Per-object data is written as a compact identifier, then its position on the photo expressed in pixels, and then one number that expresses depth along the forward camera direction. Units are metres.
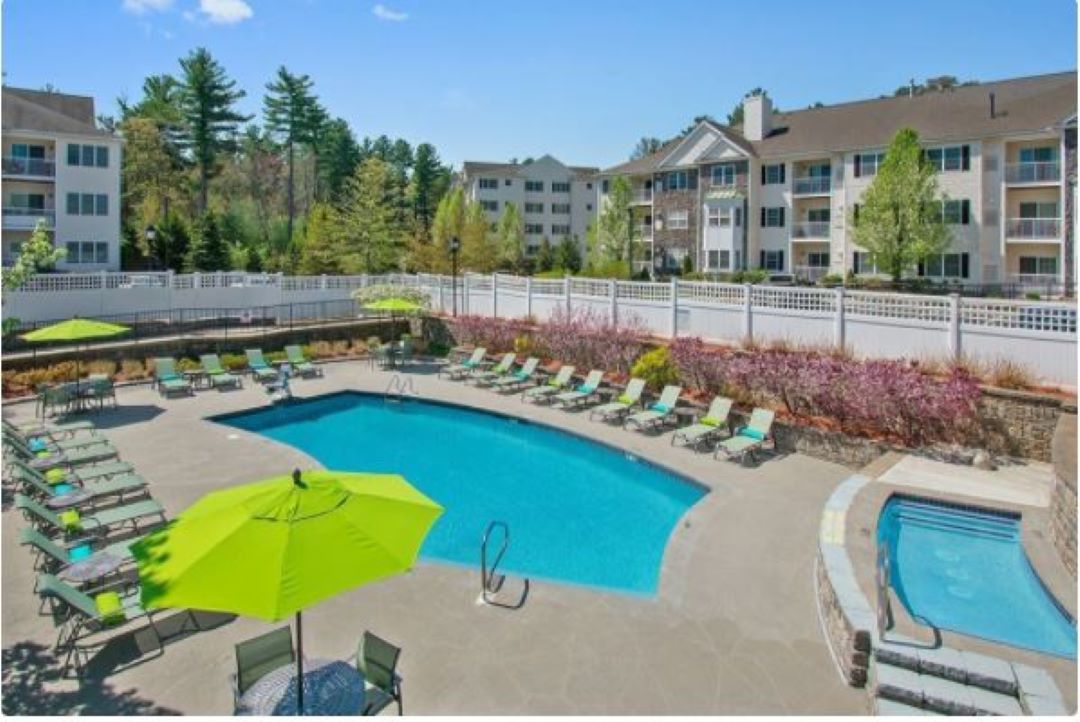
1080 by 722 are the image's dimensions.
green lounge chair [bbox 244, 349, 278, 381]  23.59
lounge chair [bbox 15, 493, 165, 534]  10.56
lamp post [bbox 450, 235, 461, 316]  28.39
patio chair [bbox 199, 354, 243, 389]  22.58
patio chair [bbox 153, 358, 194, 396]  21.50
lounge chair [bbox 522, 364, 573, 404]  20.86
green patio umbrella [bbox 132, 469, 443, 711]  5.32
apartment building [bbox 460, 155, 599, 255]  75.12
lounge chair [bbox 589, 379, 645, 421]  18.67
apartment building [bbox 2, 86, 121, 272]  36.88
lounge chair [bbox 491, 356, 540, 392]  22.66
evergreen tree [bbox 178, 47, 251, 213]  54.19
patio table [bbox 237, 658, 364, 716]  6.38
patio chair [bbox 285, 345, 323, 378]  24.50
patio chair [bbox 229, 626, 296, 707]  6.65
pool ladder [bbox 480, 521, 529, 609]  9.11
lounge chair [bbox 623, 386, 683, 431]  17.72
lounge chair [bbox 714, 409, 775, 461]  15.26
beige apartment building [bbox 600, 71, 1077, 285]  35.62
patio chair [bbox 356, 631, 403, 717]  6.66
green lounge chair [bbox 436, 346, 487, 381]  24.48
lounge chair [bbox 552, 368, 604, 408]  20.20
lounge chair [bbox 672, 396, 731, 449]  16.08
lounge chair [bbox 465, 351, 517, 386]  23.36
